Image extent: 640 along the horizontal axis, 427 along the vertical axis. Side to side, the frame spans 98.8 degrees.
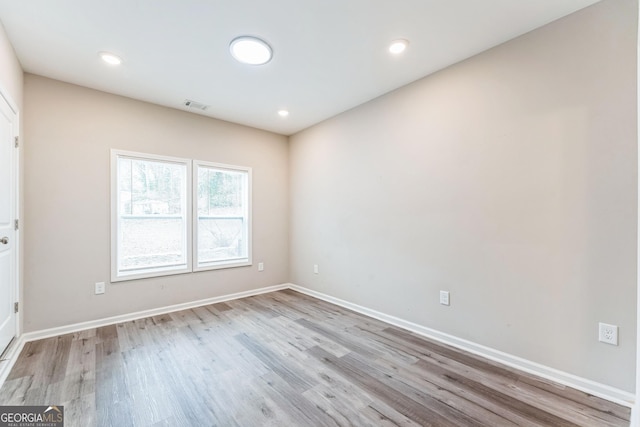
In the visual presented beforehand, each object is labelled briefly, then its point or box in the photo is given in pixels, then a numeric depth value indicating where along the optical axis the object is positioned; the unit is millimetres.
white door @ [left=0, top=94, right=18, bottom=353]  2150
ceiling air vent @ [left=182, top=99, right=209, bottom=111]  3459
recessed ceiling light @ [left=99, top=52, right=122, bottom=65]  2443
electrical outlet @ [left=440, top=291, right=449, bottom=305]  2656
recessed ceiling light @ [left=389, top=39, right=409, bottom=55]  2298
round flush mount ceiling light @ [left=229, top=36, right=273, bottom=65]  2281
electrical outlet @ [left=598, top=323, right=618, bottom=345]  1798
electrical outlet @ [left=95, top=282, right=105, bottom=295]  3082
